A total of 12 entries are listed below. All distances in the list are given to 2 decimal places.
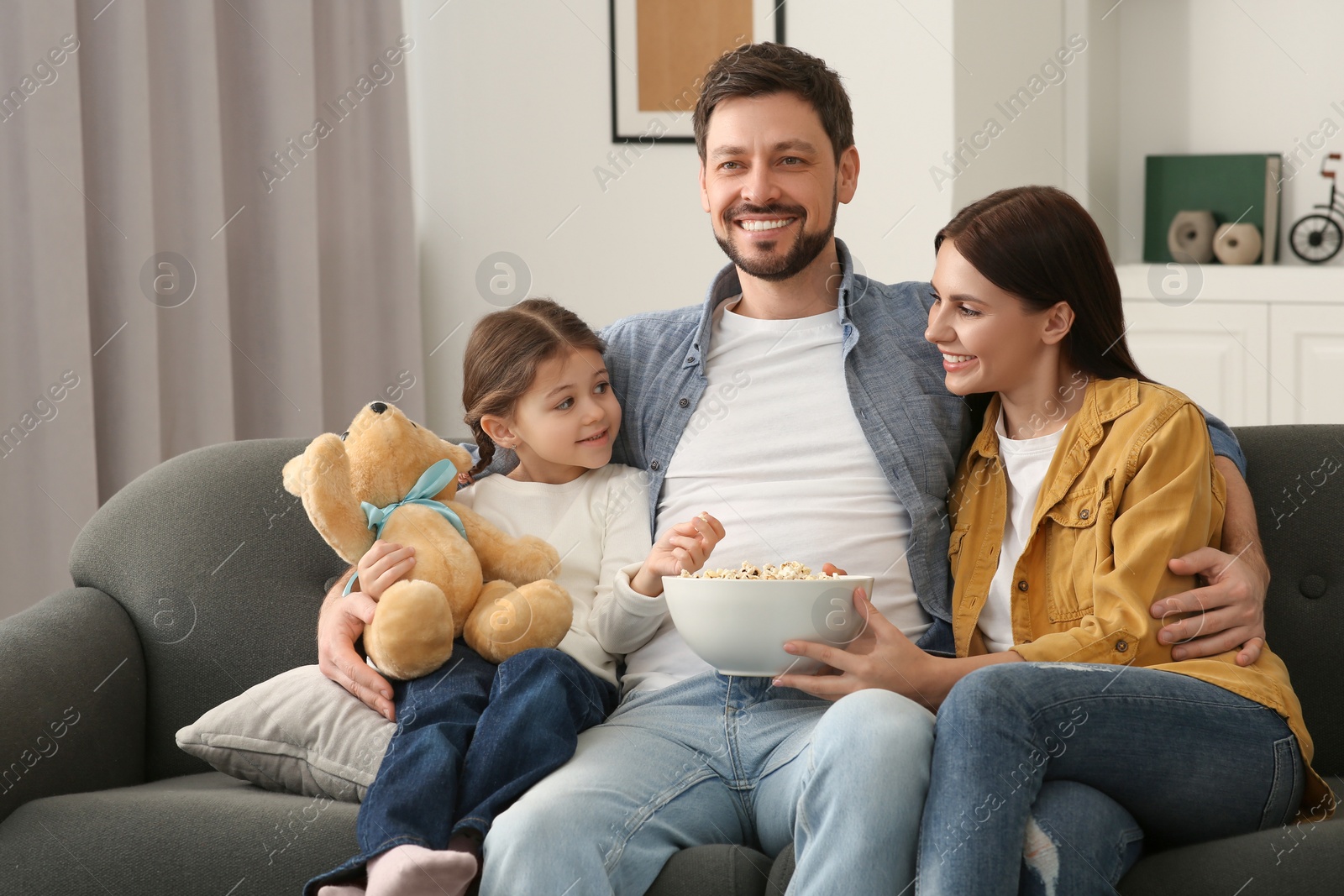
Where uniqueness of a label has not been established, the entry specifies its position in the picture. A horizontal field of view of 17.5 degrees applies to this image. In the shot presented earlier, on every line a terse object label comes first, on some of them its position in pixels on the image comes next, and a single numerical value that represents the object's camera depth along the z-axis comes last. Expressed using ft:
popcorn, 14.09
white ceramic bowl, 13.97
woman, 13.64
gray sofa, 13.88
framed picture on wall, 19.21
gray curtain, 16.55
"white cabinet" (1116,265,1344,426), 18.84
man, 13.73
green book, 20.40
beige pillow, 14.25
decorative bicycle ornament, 19.90
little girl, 13.81
